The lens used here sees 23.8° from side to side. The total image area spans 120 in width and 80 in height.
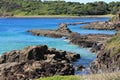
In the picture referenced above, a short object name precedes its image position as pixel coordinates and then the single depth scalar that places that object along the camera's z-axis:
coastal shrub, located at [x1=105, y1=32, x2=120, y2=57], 37.08
